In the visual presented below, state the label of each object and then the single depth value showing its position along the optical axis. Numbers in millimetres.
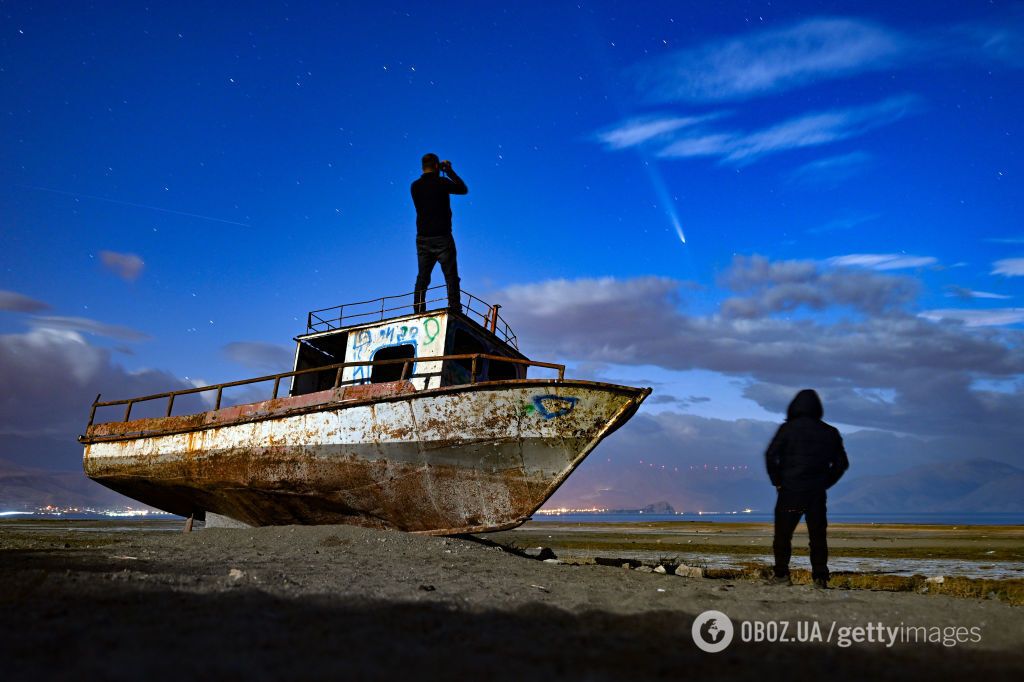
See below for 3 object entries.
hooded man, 6508
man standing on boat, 12281
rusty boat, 8953
